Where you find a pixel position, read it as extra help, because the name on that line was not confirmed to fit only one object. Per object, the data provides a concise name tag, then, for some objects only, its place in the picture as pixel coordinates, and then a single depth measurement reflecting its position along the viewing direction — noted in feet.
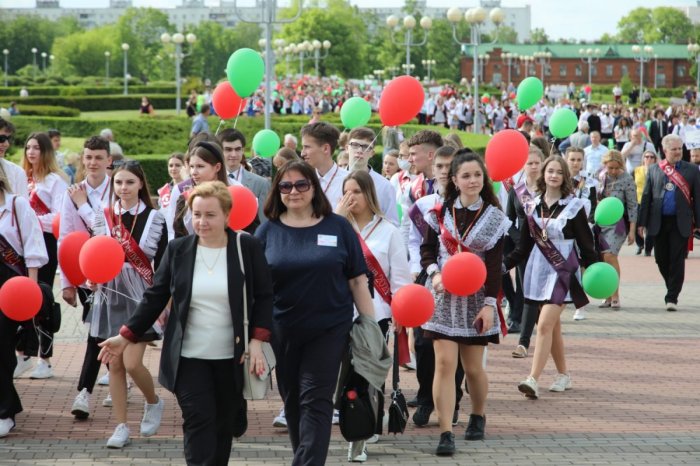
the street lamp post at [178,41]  168.25
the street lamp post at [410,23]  120.57
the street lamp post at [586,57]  395.44
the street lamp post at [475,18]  83.08
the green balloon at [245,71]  29.58
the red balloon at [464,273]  21.99
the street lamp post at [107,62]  431.84
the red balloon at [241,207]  22.16
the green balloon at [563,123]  36.78
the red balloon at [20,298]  22.72
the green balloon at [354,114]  31.99
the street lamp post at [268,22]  53.06
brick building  456.04
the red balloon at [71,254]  24.82
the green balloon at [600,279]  27.66
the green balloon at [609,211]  35.12
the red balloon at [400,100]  26.40
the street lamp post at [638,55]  285.84
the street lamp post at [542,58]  410.70
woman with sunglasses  19.08
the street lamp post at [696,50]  321.52
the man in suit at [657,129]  113.41
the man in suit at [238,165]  27.20
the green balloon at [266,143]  35.63
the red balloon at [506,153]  25.79
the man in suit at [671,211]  43.19
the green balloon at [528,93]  36.83
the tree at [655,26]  603.67
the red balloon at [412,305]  21.59
